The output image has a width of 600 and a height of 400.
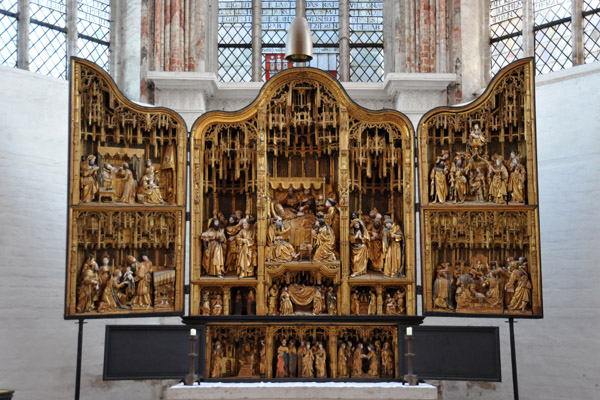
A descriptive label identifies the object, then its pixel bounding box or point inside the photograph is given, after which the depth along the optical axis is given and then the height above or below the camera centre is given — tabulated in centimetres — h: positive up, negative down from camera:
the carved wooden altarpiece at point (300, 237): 1377 +18
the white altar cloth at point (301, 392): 1243 -232
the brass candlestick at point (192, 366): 1270 -195
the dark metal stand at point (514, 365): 1275 -193
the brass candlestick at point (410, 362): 1261 -188
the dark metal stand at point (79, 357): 1256 -179
